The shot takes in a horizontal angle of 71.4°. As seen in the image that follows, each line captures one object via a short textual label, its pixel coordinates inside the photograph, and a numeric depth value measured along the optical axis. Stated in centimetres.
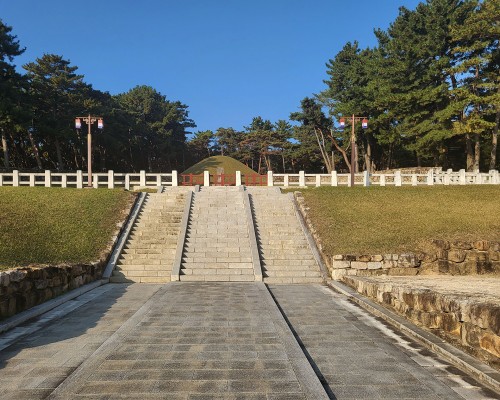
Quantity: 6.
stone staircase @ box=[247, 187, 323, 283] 1155
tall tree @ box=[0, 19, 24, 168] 2972
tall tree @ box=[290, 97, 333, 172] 5169
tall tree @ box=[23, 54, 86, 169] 3687
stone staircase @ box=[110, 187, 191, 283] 1148
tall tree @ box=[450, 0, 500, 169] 2650
